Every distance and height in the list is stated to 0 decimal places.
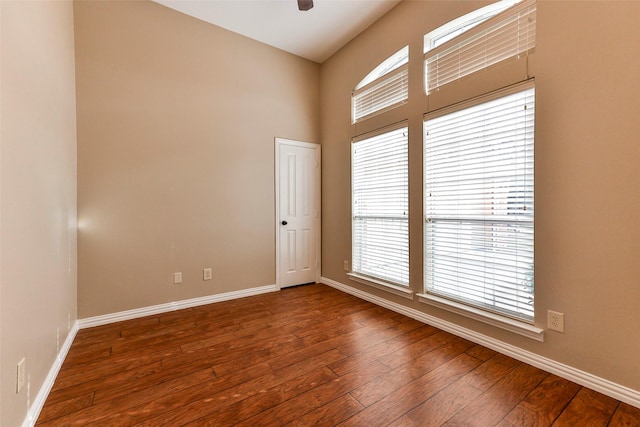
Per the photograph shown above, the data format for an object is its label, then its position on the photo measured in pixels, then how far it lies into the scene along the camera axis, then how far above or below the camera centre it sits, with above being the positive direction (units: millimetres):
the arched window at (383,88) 3018 +1414
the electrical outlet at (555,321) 1892 -782
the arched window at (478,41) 2070 +1388
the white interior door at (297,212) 3900 -47
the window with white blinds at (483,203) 2074 +43
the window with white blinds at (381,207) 3025 +19
